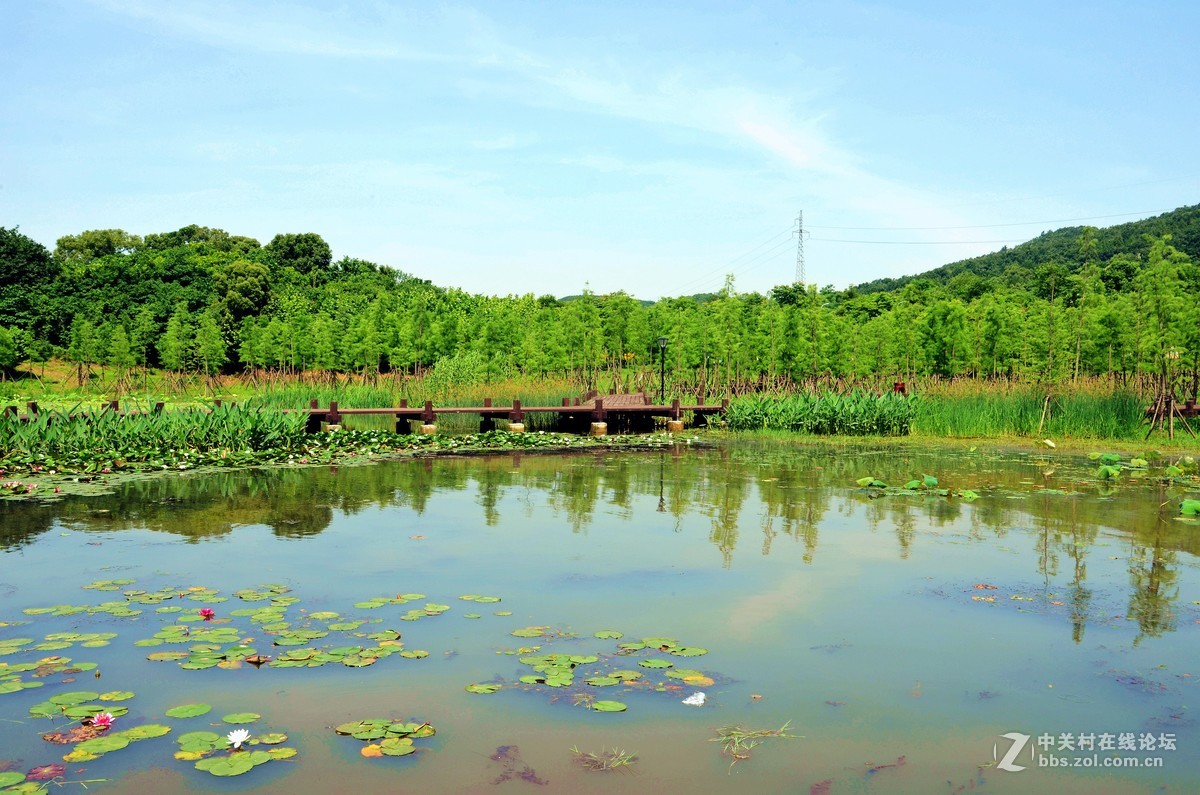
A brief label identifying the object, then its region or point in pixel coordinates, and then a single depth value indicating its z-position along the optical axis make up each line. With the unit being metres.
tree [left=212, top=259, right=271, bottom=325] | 49.97
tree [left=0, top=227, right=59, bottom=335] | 44.84
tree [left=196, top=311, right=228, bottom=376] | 41.88
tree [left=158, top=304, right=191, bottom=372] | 41.97
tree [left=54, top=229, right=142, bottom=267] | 68.69
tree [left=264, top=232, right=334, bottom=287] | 61.44
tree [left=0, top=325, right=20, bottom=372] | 37.12
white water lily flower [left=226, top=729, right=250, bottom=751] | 4.28
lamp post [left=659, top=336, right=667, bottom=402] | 26.29
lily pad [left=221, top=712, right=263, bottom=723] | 4.62
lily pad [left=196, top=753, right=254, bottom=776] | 4.08
